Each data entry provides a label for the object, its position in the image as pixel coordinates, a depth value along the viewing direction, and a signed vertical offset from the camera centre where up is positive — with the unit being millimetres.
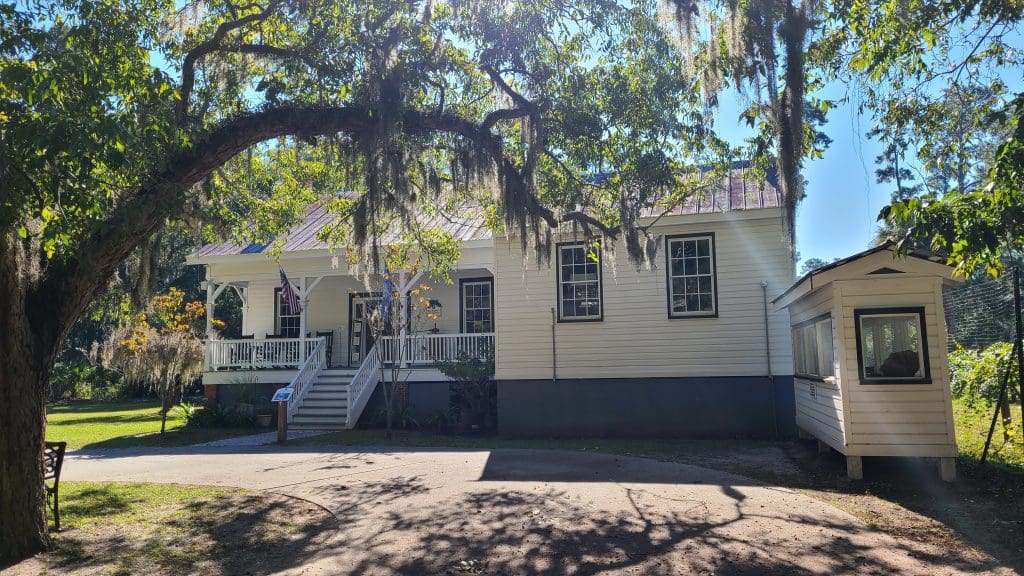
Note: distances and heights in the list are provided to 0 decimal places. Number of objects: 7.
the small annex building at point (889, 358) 8250 -42
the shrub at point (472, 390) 14484 -574
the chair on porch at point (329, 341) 18922 +676
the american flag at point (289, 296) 16594 +1681
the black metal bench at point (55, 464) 6574 -872
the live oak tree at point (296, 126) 5629 +2791
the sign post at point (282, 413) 13312 -885
